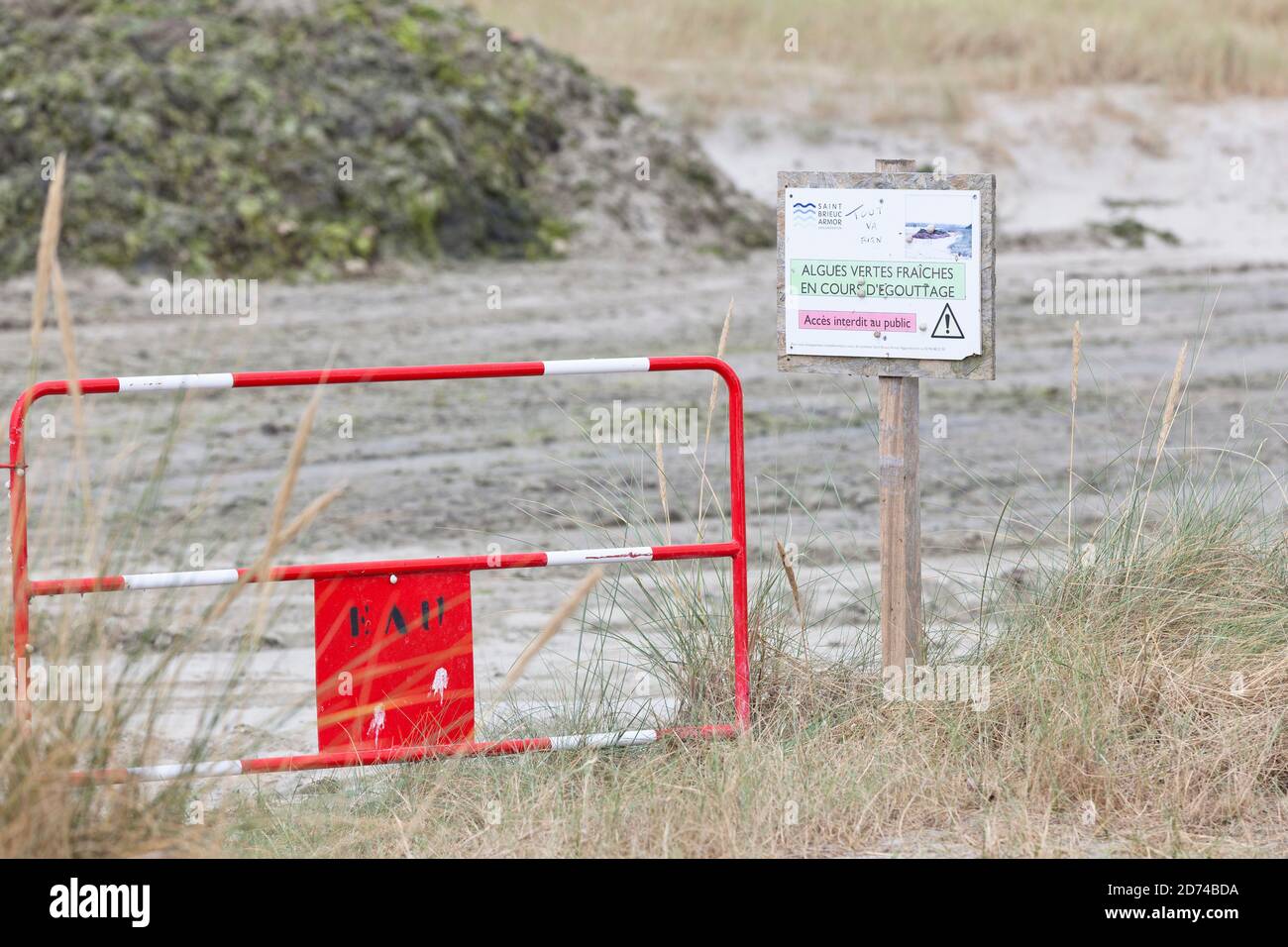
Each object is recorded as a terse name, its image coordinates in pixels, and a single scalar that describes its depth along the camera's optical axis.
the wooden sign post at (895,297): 9.15
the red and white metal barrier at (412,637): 8.77
